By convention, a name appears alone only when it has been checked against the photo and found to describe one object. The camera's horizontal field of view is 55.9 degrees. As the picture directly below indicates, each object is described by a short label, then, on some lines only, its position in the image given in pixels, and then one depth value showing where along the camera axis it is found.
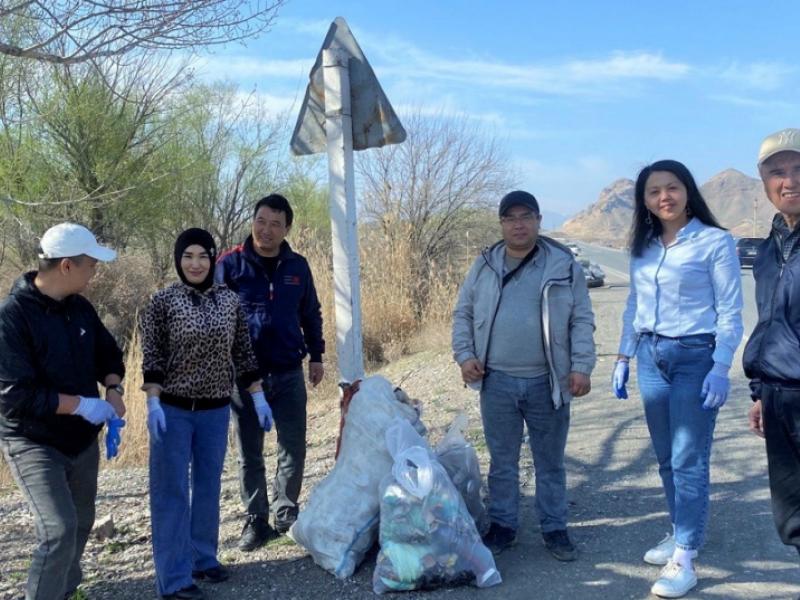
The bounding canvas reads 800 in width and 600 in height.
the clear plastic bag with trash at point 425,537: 3.58
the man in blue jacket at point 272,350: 4.34
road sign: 4.20
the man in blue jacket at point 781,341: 2.89
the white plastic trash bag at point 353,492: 3.82
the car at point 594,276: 31.06
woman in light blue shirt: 3.55
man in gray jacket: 3.96
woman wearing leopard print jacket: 3.66
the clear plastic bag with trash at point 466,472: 4.22
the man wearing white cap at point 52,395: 3.13
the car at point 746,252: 33.31
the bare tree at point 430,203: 16.09
